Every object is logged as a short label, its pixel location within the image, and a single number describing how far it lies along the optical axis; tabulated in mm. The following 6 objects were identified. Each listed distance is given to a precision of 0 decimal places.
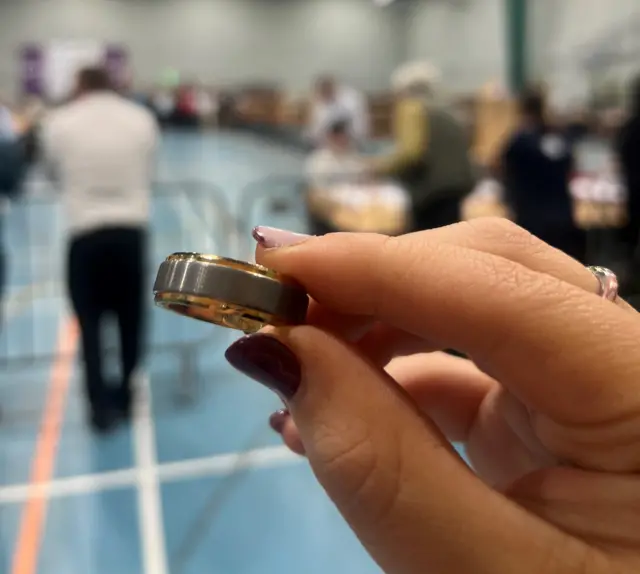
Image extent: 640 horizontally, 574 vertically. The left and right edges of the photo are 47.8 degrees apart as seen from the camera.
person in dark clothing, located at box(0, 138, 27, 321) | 4352
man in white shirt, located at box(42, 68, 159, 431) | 3035
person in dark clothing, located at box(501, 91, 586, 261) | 4086
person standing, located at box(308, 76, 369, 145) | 8617
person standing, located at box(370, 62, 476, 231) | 4012
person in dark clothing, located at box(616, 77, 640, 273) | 4262
